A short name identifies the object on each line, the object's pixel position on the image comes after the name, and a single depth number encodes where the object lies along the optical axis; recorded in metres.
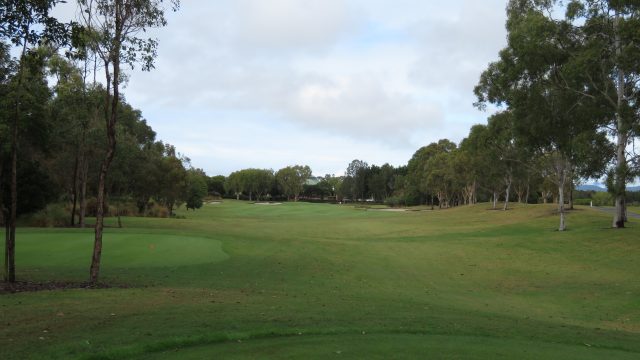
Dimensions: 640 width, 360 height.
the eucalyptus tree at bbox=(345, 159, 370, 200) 135.88
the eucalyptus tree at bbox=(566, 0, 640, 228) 21.86
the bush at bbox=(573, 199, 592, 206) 89.25
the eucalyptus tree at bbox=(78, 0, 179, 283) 13.34
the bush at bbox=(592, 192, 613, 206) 86.10
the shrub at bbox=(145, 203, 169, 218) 58.97
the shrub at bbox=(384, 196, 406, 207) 110.89
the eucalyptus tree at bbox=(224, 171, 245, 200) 144.50
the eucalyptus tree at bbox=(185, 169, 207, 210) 69.62
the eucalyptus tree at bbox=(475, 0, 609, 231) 24.72
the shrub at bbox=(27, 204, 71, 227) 37.53
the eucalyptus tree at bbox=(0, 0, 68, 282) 8.09
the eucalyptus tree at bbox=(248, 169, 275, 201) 143.25
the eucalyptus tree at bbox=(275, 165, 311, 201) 145.00
